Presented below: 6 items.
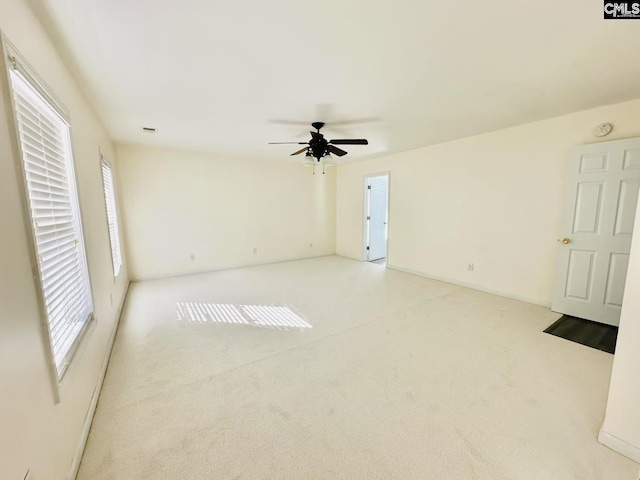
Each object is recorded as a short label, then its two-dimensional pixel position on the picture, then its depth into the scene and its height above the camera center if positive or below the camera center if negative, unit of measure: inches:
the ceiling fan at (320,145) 124.6 +29.4
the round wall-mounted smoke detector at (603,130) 106.7 +29.9
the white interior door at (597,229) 103.6 -10.5
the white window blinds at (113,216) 130.2 -4.7
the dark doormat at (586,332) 97.0 -50.9
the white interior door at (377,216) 232.8 -9.5
